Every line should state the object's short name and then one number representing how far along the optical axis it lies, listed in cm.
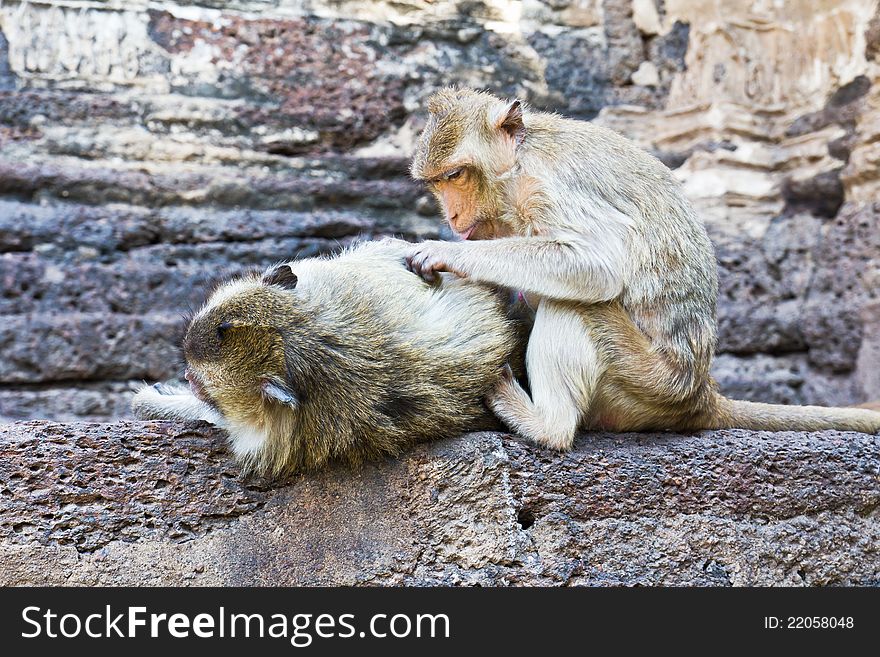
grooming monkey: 327
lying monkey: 307
